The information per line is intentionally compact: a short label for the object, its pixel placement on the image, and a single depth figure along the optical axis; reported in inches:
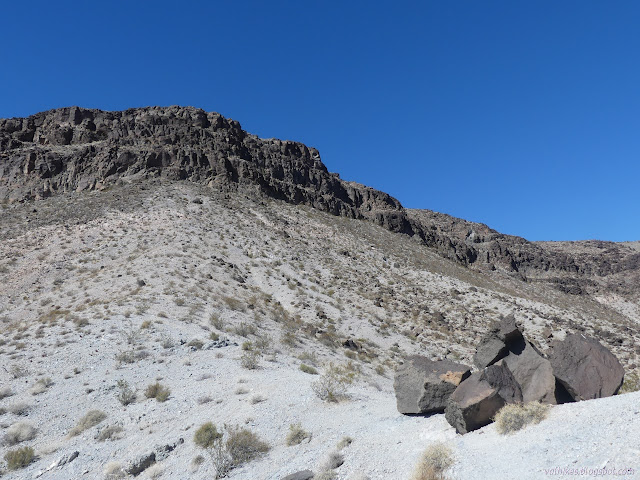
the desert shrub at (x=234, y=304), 869.8
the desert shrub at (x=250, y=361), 515.5
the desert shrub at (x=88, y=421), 374.0
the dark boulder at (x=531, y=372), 285.0
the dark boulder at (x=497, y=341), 337.9
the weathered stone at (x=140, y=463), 313.6
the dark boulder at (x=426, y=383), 327.9
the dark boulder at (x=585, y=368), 280.7
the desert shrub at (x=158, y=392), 424.2
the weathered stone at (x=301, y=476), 271.3
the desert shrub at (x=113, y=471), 307.1
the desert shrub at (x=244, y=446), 312.7
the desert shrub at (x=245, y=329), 702.5
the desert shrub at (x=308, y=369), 536.2
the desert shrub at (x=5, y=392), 428.1
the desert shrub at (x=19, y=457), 323.3
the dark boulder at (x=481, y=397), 275.4
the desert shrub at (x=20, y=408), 400.5
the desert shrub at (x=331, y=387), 413.4
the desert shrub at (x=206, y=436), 333.4
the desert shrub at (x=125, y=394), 422.9
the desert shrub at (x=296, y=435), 332.2
